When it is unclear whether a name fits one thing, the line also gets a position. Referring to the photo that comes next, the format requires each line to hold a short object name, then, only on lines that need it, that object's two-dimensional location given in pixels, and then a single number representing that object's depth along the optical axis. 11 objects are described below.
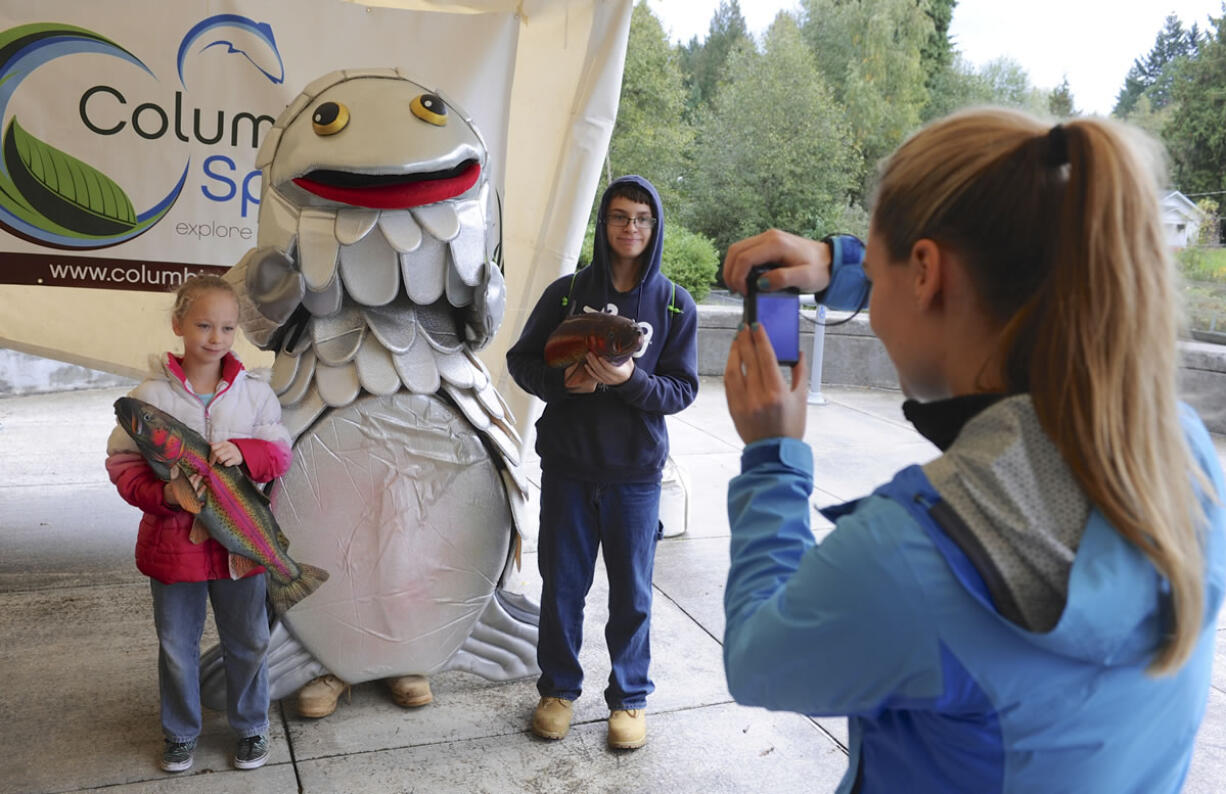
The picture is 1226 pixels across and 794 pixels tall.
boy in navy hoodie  2.68
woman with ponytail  0.78
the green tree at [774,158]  21.36
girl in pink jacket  2.31
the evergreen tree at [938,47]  27.50
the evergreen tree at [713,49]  34.69
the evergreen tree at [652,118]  21.91
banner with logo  3.69
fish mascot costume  2.56
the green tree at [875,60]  25.22
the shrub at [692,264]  11.88
